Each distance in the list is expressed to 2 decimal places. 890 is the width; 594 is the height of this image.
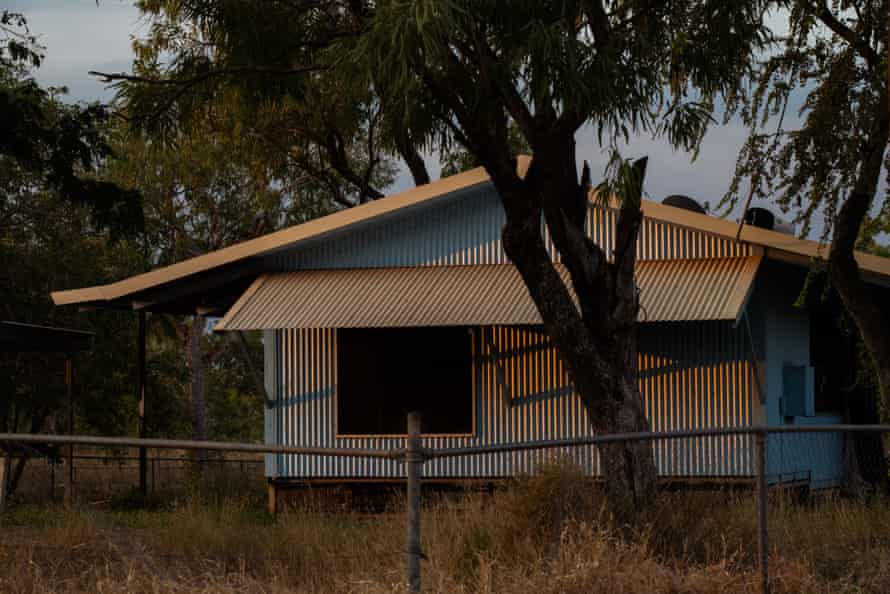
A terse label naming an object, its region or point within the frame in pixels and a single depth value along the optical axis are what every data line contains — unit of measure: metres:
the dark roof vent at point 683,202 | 20.39
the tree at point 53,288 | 27.53
